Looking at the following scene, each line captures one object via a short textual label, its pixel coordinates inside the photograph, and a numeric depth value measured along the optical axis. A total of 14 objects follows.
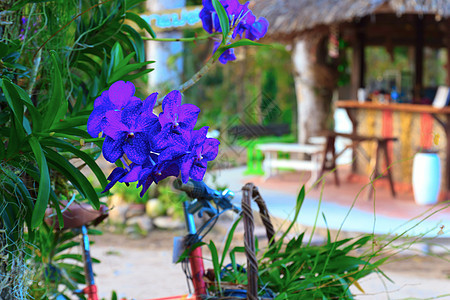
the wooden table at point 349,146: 6.30
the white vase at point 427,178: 5.96
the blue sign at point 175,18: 7.19
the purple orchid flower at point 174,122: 0.88
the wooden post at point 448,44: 6.77
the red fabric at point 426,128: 6.69
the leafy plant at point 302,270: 1.30
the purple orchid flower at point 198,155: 0.89
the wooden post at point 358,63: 8.30
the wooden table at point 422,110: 6.16
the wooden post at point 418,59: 8.66
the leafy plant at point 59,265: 1.97
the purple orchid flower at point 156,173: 0.88
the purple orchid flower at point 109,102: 0.88
